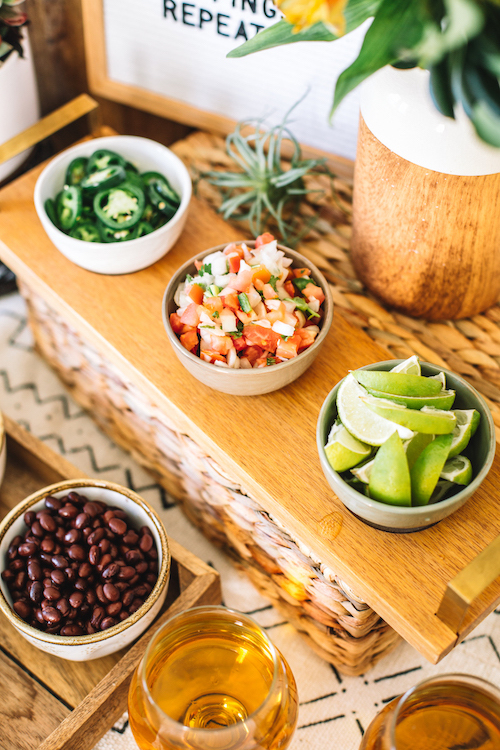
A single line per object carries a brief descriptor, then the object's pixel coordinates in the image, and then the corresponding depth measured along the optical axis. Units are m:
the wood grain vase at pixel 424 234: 0.80
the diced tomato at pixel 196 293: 0.83
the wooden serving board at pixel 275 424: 0.72
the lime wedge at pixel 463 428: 0.71
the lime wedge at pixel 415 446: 0.69
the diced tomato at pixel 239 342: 0.81
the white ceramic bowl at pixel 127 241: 0.94
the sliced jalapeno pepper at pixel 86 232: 0.99
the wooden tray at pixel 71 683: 0.80
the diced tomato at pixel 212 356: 0.80
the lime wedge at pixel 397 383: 0.71
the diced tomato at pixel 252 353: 0.82
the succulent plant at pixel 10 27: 1.06
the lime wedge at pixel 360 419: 0.69
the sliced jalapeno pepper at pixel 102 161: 1.05
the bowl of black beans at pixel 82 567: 0.80
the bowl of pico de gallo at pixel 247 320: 0.80
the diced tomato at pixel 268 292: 0.82
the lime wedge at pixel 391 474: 0.65
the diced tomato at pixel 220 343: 0.80
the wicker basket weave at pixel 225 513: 0.84
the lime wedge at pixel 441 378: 0.75
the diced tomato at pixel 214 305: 0.81
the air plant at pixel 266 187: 1.07
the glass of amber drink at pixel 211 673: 0.68
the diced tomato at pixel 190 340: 0.82
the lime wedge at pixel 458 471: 0.70
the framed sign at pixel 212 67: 1.09
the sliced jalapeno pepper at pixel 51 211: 1.02
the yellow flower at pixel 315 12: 0.52
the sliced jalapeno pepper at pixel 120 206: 0.98
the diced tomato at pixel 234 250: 0.86
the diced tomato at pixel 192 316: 0.82
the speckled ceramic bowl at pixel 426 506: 0.68
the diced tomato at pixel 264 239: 0.88
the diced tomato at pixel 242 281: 0.81
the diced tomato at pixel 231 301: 0.80
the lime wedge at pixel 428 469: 0.67
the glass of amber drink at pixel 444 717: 0.60
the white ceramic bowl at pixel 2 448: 0.97
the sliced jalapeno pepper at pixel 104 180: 1.00
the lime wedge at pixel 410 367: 0.76
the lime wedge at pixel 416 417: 0.68
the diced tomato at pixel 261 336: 0.80
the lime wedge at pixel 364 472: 0.70
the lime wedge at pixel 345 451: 0.70
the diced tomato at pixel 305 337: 0.82
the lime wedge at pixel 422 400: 0.71
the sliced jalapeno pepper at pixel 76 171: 1.05
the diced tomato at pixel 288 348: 0.80
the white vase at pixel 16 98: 1.15
